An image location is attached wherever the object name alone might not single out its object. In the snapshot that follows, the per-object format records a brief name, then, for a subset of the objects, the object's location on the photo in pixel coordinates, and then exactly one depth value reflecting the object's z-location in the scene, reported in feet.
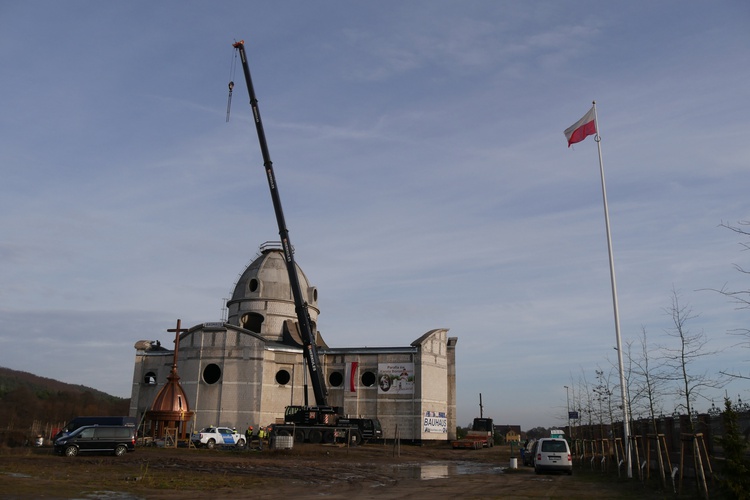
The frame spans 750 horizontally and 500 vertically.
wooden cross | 174.07
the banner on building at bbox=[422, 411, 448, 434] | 185.68
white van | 90.33
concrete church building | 183.62
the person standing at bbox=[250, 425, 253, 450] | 152.70
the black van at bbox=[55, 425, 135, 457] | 105.19
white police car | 143.23
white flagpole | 76.84
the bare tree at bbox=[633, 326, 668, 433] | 82.32
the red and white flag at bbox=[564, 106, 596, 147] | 89.29
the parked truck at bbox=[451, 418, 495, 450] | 180.65
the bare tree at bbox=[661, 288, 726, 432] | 67.89
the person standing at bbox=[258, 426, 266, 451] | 136.29
